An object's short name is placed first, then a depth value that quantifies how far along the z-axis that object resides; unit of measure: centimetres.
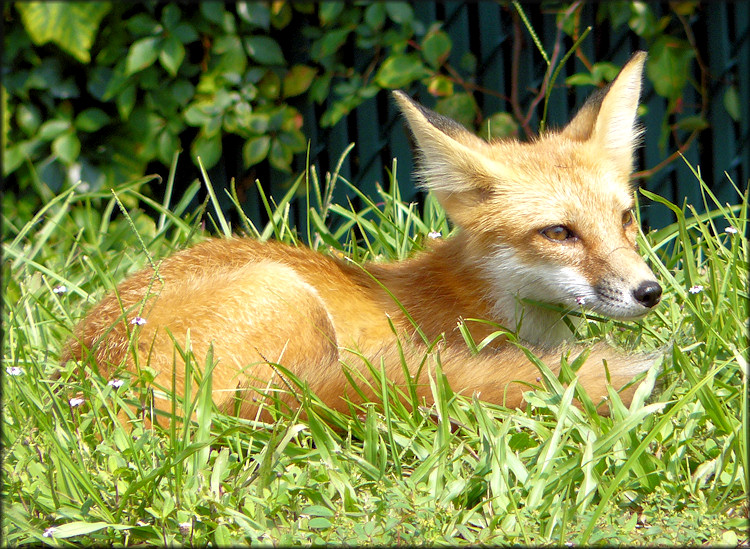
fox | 572
